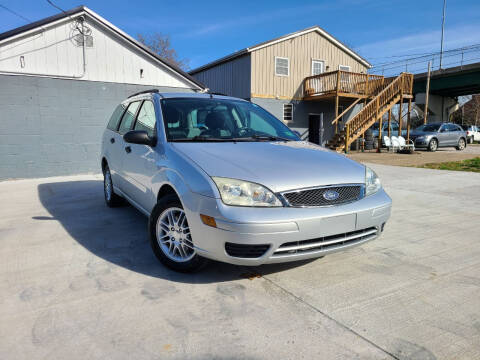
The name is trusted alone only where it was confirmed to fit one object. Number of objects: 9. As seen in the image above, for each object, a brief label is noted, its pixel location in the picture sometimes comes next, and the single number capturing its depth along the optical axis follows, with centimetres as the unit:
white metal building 865
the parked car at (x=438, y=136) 1927
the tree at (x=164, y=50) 3709
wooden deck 1781
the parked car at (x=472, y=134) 3055
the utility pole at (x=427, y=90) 2744
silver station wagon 249
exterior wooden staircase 1672
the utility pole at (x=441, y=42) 2849
